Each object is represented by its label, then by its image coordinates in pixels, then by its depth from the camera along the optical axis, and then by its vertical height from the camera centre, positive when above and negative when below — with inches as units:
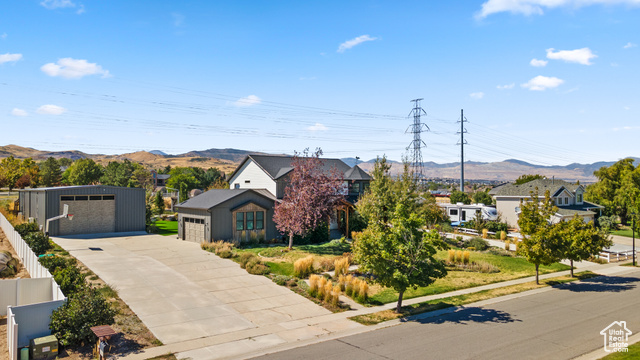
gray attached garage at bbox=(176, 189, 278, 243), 1248.8 -97.7
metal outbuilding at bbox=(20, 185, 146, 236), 1314.0 -75.9
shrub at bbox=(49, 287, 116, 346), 518.3 -171.1
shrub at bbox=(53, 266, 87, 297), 610.9 -144.7
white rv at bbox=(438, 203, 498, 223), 1960.3 -126.5
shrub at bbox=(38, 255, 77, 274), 701.4 -135.6
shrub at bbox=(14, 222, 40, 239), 1130.3 -122.4
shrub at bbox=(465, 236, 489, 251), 1398.9 -198.9
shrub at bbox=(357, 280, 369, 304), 760.8 -198.6
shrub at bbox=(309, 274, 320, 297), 782.3 -191.1
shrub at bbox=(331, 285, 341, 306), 732.0 -199.3
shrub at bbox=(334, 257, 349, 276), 944.9 -187.3
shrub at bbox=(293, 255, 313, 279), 918.4 -185.0
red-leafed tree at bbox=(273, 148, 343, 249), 1215.6 -40.0
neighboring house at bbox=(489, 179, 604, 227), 1951.3 -58.2
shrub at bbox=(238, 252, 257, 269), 983.1 -179.4
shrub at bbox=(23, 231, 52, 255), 991.1 -139.7
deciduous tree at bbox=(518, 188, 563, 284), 909.8 -112.3
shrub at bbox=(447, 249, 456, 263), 1142.3 -194.6
